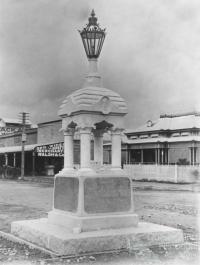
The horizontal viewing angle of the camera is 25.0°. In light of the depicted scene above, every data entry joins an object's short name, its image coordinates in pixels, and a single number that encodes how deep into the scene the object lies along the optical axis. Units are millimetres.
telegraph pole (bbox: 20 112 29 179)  40969
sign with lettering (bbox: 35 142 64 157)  45969
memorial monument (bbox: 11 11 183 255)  7711
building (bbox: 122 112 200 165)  39719
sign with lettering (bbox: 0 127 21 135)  72750
